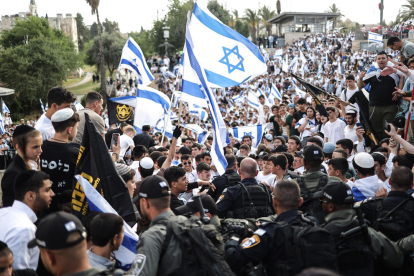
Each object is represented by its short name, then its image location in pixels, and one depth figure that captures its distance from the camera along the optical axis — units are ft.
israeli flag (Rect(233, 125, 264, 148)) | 40.88
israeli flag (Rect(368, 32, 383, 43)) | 74.46
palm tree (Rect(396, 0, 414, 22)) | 145.59
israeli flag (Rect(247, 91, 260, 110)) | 58.44
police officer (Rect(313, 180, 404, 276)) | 13.82
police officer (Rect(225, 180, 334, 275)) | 12.87
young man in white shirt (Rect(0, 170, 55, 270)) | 11.41
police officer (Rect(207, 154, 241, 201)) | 22.21
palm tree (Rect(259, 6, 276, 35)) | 241.14
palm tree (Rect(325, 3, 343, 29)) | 283.18
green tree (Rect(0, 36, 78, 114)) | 166.30
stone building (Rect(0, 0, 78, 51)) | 323.57
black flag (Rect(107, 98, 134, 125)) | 40.57
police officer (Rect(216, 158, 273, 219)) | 18.19
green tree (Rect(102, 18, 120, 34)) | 396.80
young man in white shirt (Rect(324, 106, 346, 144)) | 32.48
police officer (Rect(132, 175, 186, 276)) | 11.12
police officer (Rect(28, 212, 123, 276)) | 8.97
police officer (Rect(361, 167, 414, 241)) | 15.64
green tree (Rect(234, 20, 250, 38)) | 252.62
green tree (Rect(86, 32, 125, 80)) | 220.43
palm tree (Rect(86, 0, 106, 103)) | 136.87
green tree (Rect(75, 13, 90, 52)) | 370.73
